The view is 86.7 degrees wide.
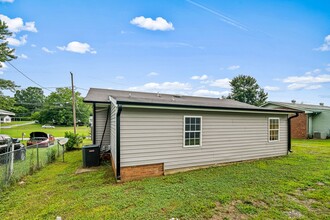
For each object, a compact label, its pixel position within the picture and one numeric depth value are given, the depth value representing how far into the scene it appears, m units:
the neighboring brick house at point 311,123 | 16.72
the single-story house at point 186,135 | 5.29
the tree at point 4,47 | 14.98
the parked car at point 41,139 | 13.01
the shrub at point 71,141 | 11.41
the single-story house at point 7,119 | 54.69
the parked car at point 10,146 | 7.41
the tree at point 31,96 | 71.31
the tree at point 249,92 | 37.50
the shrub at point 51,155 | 8.08
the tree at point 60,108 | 47.38
